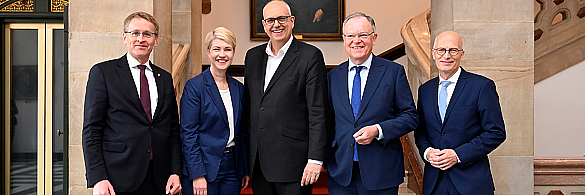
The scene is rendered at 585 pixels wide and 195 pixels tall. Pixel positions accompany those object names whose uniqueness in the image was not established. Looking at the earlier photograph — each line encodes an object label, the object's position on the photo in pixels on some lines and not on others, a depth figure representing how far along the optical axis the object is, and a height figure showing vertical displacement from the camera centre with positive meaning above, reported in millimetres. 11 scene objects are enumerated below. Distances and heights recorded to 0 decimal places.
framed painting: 7344 +1212
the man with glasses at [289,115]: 2312 -98
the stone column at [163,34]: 2969 +422
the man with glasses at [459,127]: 2270 -158
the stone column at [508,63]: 3000 +214
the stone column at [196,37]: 4656 +607
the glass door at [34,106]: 4039 -93
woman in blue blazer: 2398 -178
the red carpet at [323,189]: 3816 -815
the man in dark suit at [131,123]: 2129 -131
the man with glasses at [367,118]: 2318 -116
